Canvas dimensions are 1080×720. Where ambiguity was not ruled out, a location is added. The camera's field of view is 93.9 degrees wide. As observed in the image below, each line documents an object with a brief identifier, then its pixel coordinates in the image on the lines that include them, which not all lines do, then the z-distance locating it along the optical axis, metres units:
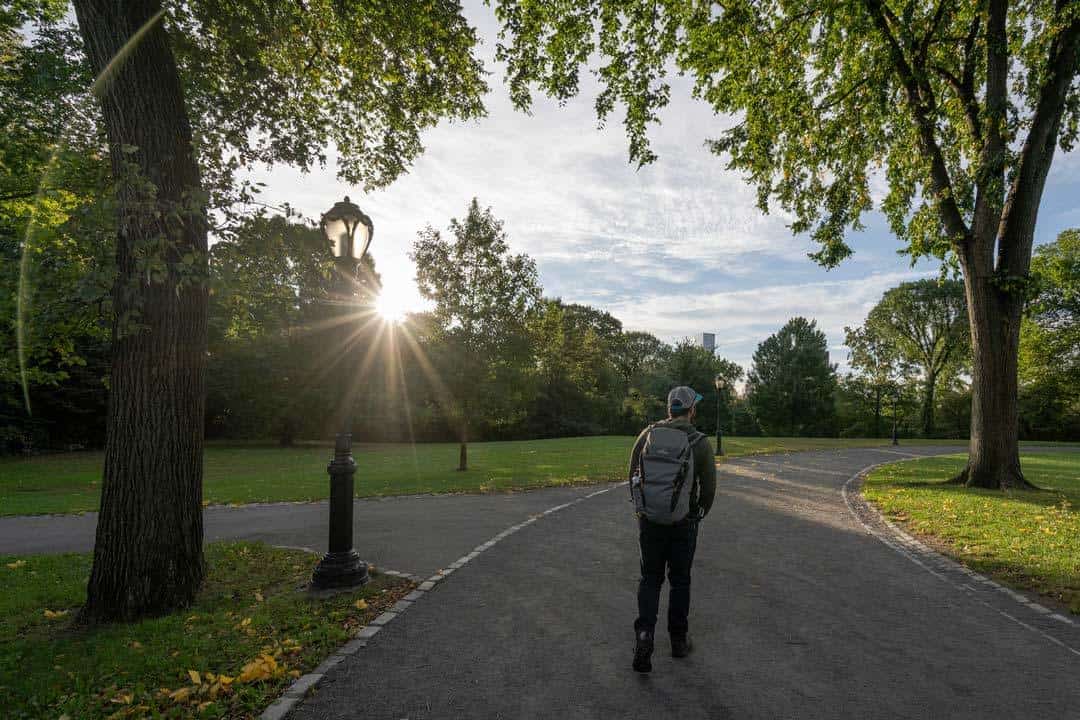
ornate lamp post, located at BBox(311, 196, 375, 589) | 5.68
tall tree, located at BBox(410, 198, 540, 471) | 16.94
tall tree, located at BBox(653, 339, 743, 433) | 51.44
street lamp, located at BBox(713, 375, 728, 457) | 25.72
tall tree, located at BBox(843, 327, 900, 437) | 48.78
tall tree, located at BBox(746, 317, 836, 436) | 55.16
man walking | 3.72
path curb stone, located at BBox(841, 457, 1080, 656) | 4.47
